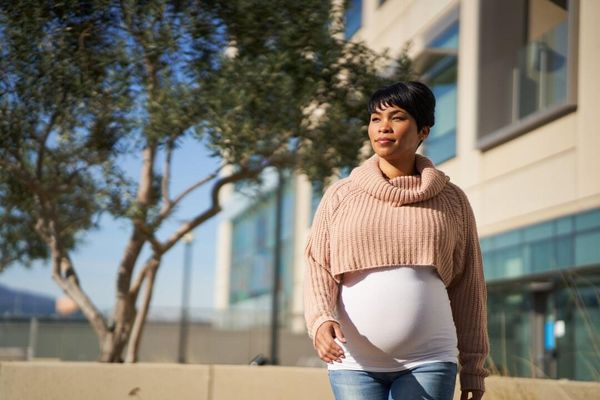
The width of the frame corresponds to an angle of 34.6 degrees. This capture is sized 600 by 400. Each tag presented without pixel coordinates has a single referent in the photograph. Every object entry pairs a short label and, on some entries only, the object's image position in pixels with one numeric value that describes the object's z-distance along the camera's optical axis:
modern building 15.62
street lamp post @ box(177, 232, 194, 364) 29.66
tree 8.48
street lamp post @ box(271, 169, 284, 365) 22.24
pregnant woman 2.83
